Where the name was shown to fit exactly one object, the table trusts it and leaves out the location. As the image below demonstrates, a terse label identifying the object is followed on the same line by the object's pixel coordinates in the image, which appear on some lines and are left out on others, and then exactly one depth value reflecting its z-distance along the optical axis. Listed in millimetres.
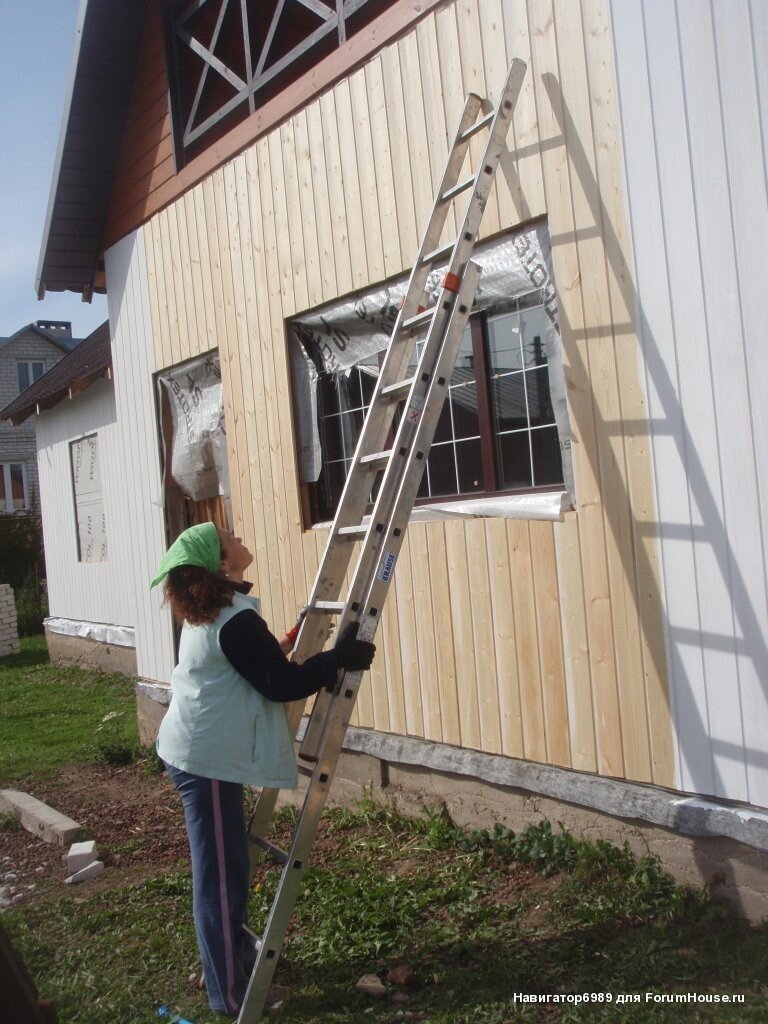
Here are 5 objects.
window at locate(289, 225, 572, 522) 4520
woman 3508
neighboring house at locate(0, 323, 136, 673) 12148
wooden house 3660
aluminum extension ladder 3475
